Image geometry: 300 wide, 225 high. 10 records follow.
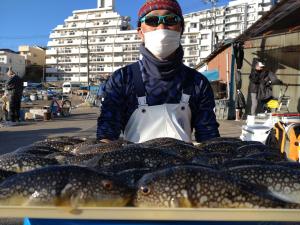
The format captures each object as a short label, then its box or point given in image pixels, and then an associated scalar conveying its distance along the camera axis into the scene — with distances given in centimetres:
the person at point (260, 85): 849
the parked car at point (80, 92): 4299
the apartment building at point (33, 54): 8260
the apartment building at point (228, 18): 7292
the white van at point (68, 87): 5001
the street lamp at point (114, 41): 7455
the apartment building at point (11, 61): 7048
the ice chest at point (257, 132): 460
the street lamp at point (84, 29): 7942
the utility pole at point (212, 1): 4319
